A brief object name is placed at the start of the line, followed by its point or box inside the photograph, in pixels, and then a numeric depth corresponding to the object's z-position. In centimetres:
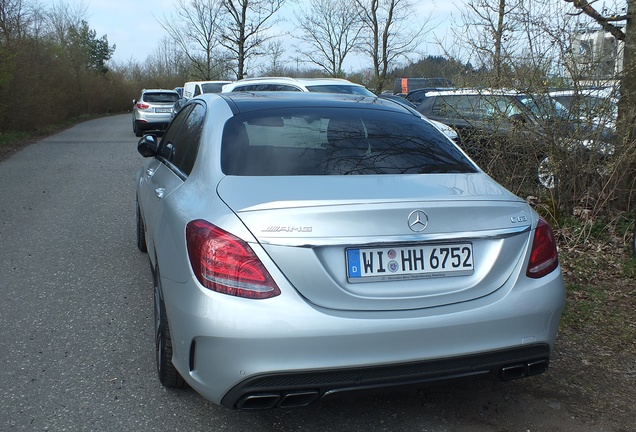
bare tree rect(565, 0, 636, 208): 577
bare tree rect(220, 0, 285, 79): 3291
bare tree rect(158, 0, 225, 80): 3825
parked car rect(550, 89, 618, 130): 593
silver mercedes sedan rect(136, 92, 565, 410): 262
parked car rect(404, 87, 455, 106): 1916
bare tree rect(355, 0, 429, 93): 2883
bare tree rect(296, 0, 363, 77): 3666
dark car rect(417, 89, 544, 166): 636
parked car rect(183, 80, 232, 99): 2133
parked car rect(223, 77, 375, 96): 1227
